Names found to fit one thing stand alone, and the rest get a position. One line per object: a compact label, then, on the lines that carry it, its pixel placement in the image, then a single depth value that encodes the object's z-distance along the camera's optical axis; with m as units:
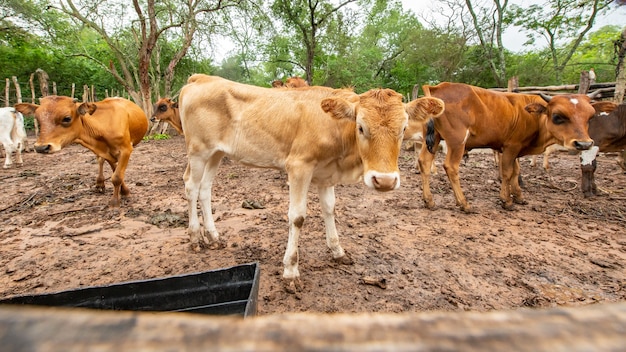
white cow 8.88
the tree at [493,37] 19.03
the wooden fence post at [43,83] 12.07
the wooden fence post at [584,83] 8.27
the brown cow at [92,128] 4.60
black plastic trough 1.92
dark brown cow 5.20
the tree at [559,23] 17.05
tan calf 2.58
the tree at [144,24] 13.59
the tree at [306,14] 16.66
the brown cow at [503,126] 4.65
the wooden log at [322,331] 0.33
